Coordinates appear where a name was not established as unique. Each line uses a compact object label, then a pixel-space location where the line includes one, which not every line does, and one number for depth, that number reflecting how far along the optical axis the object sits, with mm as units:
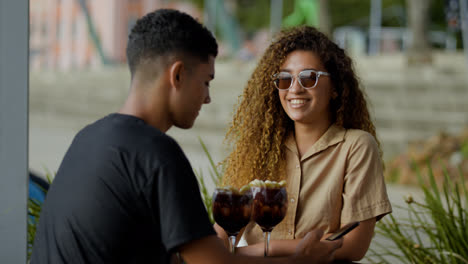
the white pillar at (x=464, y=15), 12280
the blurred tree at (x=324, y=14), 20312
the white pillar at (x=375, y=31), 27922
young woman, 2170
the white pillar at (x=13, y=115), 2033
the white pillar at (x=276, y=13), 35125
